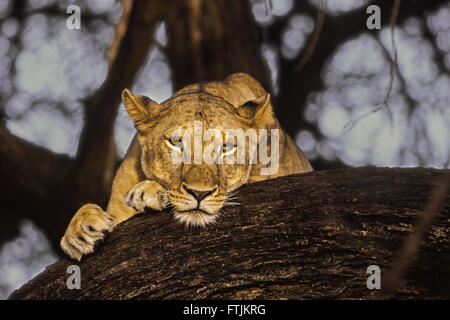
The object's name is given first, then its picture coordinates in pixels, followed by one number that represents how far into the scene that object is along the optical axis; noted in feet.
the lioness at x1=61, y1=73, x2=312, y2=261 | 8.69
